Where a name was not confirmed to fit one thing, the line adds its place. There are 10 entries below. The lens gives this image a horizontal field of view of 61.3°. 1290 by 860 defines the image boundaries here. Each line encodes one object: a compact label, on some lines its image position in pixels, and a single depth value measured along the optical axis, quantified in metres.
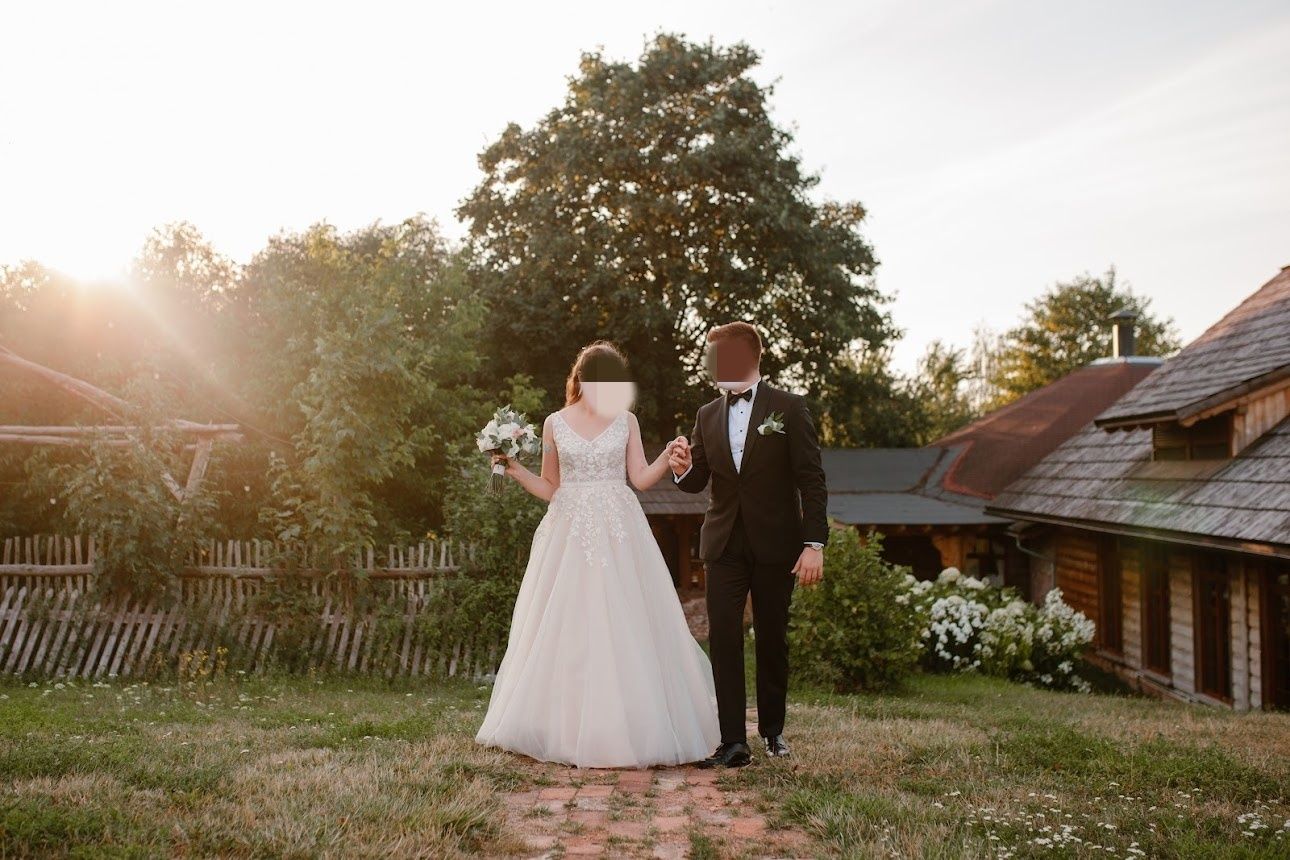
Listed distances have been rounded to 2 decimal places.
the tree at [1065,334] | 48.06
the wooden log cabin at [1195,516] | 11.37
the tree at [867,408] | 28.45
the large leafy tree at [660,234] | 25.28
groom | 5.30
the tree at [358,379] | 12.22
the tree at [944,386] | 41.62
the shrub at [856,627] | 10.58
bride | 5.32
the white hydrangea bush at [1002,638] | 13.80
